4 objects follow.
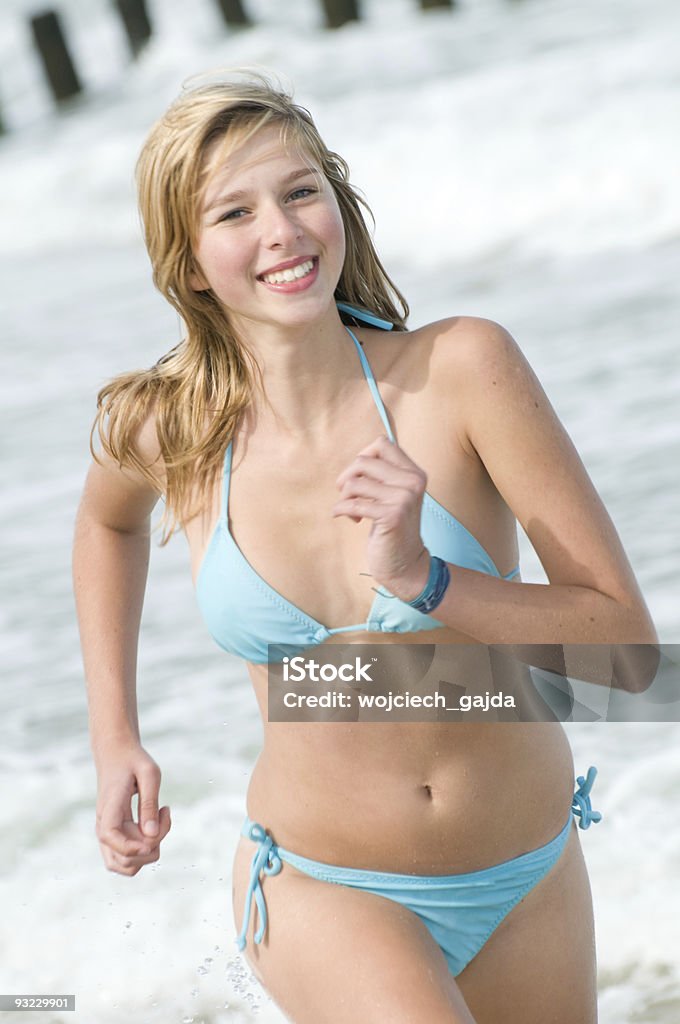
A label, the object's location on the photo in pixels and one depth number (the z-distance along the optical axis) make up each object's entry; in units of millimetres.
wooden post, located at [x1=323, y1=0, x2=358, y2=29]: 17875
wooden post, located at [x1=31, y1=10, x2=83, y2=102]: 20109
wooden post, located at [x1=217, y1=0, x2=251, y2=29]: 19531
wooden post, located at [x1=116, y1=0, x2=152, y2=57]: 20438
